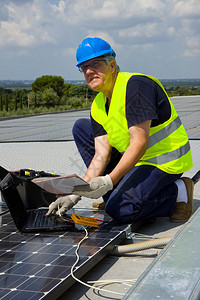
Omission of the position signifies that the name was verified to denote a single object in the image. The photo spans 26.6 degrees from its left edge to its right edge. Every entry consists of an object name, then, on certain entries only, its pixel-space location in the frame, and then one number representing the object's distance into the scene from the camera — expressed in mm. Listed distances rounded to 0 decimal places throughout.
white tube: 2623
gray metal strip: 1345
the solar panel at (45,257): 1996
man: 3020
